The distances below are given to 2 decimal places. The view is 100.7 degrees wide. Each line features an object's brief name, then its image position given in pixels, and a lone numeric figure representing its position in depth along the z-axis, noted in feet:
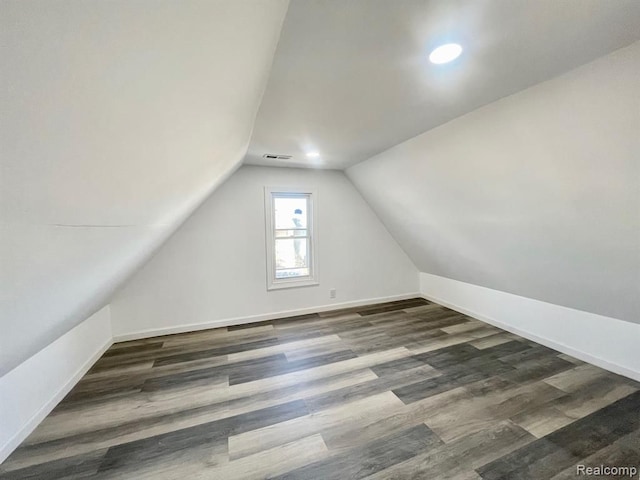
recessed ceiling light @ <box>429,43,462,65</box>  4.10
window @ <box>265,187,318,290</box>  12.63
